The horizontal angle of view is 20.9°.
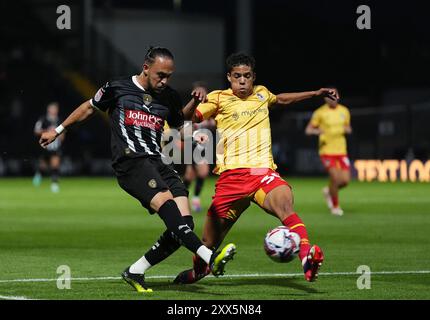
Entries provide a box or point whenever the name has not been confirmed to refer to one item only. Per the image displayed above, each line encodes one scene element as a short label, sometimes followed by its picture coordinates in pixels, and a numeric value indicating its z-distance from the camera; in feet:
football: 34.78
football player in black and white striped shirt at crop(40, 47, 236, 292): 35.37
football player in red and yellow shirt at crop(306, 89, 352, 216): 72.33
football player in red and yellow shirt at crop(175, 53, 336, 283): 36.96
